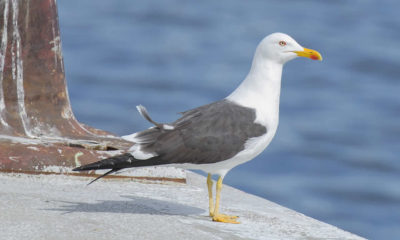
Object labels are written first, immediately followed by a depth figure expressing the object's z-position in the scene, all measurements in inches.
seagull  419.8
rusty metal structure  507.5
